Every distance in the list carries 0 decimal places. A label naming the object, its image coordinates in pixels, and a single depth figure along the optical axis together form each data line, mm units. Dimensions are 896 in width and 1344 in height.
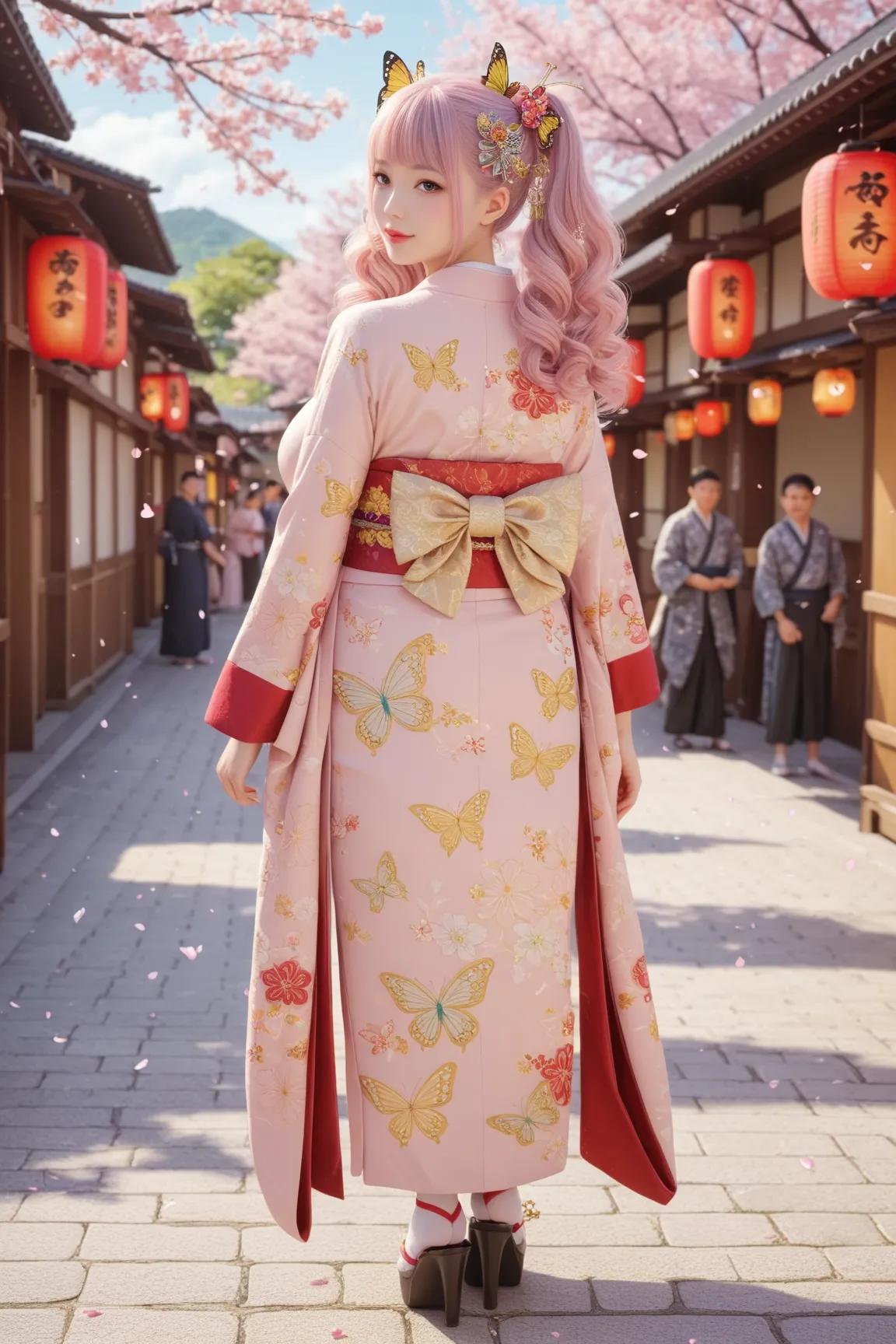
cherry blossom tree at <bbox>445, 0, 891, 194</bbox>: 21812
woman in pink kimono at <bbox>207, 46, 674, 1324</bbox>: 2939
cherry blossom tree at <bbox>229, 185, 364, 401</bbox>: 44312
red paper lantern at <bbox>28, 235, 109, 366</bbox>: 10047
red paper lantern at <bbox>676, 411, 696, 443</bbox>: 14758
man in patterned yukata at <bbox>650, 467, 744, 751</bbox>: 10742
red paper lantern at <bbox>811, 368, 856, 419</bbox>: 10453
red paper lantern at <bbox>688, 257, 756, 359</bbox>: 11523
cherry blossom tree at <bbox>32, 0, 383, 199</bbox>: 9352
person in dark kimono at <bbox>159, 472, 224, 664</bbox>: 16188
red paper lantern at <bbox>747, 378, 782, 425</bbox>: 11742
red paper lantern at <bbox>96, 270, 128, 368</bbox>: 11625
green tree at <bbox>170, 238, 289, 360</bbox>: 71562
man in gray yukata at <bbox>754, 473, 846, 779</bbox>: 9531
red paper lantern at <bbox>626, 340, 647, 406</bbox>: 15642
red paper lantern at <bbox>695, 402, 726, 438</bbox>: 13320
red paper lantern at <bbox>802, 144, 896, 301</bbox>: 7668
